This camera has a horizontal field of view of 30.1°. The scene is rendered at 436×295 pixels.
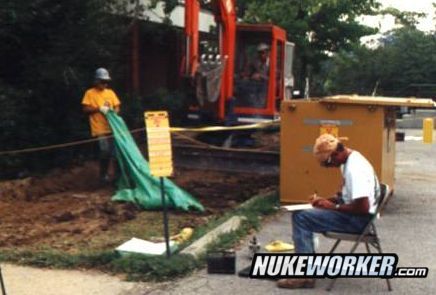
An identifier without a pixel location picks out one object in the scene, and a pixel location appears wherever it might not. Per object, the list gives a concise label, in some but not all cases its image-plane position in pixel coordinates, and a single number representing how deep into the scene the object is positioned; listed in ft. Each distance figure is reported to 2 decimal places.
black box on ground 24.30
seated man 22.36
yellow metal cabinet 35.22
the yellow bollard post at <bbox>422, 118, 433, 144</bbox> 74.29
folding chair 22.62
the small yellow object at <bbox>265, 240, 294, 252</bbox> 27.02
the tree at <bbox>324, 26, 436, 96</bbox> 123.54
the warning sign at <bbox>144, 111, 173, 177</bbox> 24.84
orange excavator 49.26
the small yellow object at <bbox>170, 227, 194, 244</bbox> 28.74
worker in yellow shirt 40.60
